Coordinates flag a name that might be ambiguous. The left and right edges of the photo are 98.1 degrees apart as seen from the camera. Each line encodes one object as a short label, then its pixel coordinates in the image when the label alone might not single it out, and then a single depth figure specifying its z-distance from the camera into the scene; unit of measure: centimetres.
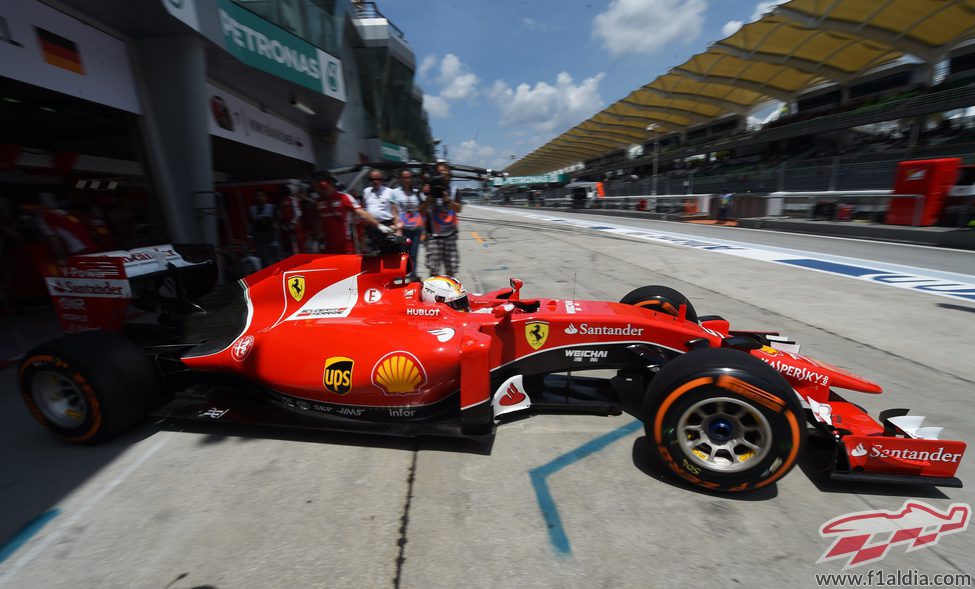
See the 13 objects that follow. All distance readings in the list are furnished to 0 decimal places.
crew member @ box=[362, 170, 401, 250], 672
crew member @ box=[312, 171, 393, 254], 784
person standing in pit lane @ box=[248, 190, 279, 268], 892
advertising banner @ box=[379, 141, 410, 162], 2642
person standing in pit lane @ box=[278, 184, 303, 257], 952
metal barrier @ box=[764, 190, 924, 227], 1318
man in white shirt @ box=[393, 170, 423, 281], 673
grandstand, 2084
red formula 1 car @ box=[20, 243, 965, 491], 218
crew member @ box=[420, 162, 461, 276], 630
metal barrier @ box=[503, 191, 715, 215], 2211
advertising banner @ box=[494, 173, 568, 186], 6094
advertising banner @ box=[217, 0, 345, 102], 806
